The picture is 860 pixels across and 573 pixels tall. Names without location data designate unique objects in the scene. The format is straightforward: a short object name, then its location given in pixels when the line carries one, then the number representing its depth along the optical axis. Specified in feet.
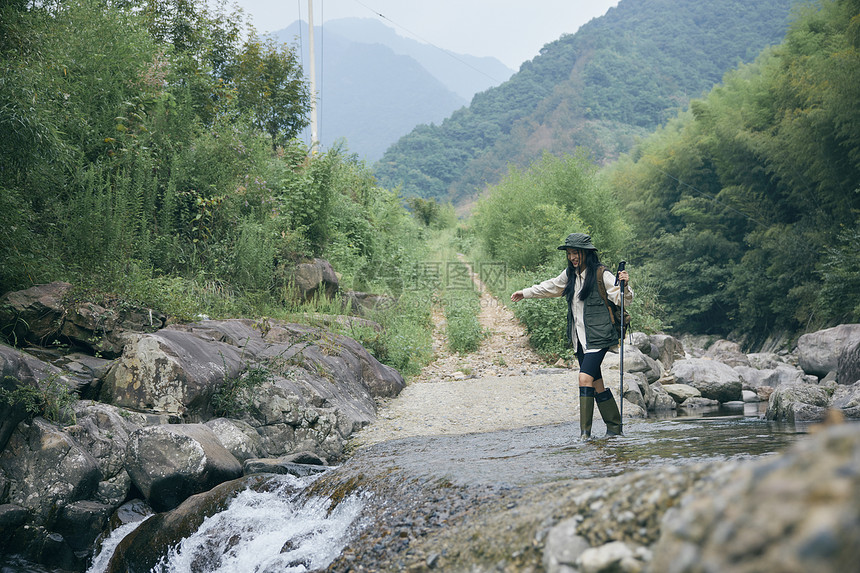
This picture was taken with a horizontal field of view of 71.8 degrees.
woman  18.39
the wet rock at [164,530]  13.05
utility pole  63.67
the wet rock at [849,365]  33.24
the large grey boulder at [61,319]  17.90
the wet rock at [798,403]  24.71
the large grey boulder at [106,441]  14.64
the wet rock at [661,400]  30.63
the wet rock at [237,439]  17.90
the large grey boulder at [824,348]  41.36
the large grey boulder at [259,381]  17.63
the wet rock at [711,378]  34.22
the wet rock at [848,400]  24.31
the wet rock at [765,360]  50.49
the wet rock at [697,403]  32.32
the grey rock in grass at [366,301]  39.78
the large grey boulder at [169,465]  14.67
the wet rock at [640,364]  32.99
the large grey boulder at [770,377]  39.52
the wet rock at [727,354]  50.35
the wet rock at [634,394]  27.78
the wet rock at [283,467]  16.74
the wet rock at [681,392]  32.53
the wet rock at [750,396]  34.96
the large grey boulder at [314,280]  34.96
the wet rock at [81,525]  13.44
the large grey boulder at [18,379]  13.94
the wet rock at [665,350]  41.39
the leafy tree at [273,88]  55.67
